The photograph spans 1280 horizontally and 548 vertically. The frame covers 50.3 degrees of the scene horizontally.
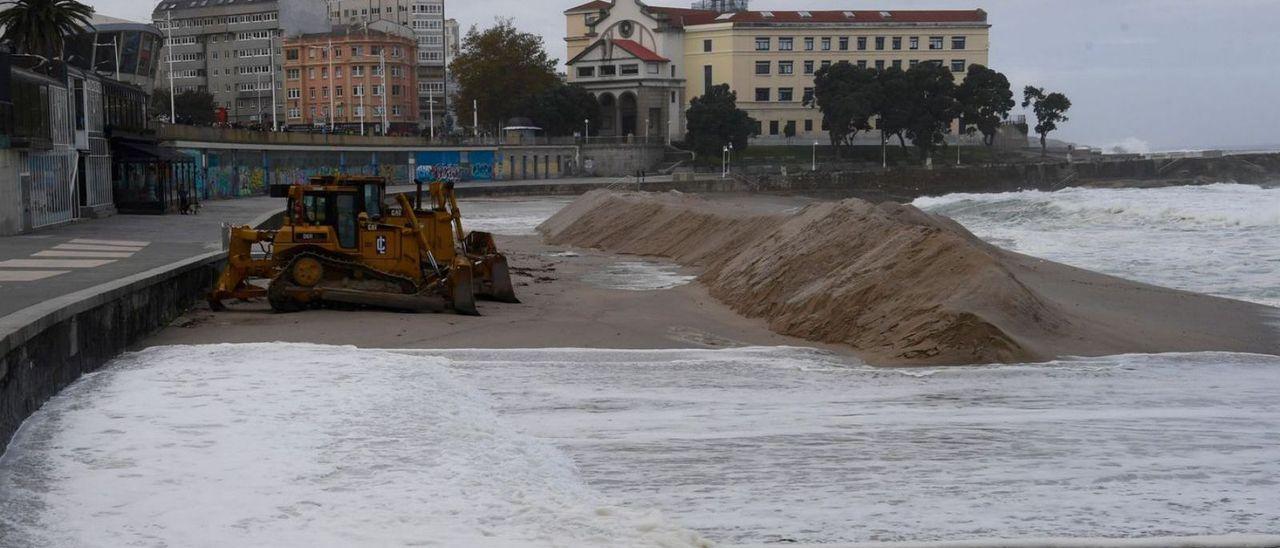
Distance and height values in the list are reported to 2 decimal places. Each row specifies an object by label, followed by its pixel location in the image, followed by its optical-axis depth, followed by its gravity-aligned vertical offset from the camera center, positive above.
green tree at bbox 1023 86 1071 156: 129.38 +4.17
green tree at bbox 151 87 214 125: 122.38 +4.74
